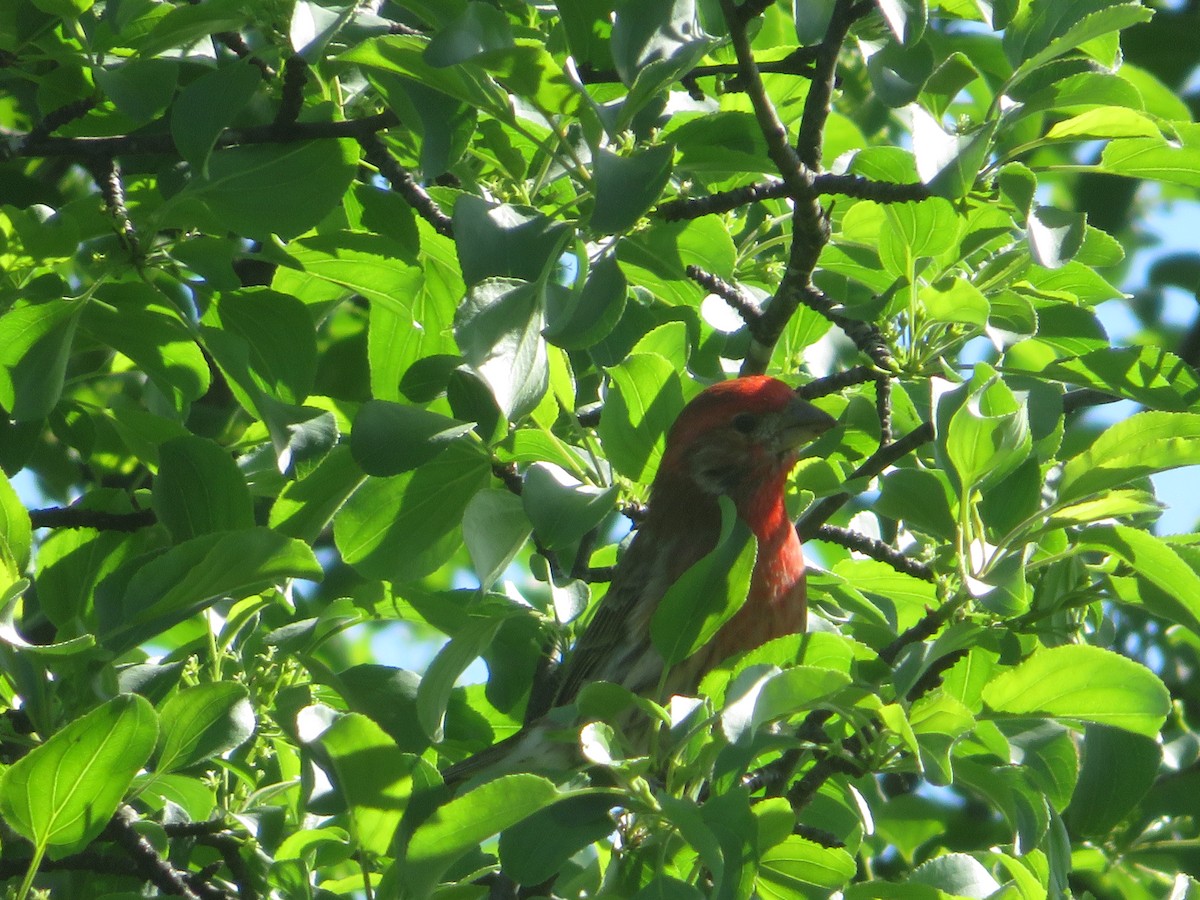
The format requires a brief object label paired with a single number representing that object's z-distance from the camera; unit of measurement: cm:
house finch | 875
